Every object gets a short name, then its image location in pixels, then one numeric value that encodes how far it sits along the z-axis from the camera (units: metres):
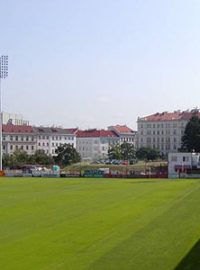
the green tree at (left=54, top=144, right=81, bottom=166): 181.25
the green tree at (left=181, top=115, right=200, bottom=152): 152.62
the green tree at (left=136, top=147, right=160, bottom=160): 193.00
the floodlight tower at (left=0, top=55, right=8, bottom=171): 117.14
